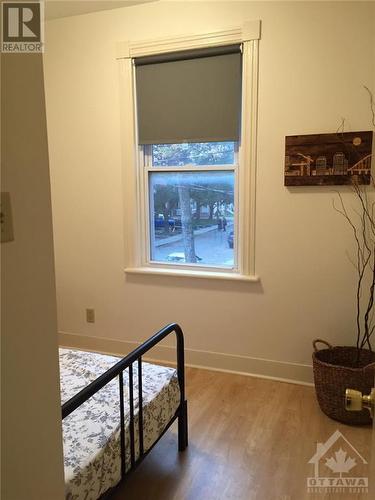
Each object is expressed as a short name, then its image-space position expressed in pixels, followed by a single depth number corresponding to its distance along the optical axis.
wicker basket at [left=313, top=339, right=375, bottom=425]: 2.26
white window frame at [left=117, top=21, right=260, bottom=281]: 2.65
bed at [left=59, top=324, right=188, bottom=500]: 1.35
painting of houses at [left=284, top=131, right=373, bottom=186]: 2.46
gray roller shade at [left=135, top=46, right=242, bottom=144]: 2.72
